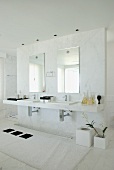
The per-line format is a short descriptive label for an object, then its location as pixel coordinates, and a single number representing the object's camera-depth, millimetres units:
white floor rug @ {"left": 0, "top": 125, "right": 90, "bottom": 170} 2287
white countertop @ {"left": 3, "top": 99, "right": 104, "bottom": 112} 2814
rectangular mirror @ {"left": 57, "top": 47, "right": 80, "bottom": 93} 3490
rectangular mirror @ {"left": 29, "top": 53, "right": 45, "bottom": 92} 4090
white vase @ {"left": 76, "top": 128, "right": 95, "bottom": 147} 2873
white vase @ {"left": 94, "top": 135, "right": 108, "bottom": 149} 2777
